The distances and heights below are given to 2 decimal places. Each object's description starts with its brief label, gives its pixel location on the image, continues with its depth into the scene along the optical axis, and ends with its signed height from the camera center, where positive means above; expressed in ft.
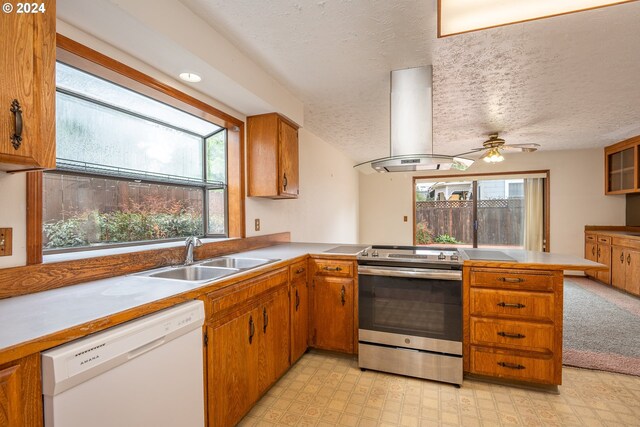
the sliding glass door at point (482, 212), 18.28 -0.09
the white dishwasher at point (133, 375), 2.78 -1.75
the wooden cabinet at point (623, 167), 13.92 +2.14
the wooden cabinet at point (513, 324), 6.41 -2.45
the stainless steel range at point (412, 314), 6.78 -2.39
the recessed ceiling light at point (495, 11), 4.04 +2.79
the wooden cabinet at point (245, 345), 4.82 -2.45
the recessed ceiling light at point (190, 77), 6.35 +2.85
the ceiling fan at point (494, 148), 12.52 +2.52
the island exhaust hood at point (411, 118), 7.45 +2.34
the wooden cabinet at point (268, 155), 8.66 +1.62
